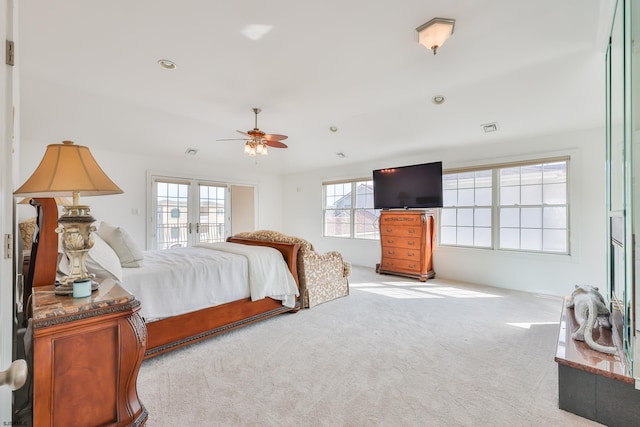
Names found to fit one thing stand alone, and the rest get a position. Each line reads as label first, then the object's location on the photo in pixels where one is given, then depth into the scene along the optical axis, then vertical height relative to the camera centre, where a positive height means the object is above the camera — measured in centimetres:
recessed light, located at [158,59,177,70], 306 +160
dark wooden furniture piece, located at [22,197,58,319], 149 -17
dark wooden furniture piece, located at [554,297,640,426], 162 -99
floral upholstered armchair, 366 -78
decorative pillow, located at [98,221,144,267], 250 -28
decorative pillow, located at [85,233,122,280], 195 -34
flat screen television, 507 +53
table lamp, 135 +12
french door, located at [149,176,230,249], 586 +3
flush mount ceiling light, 237 +153
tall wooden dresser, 507 -50
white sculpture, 193 -74
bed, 241 -100
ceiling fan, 383 +97
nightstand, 116 -62
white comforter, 243 -61
